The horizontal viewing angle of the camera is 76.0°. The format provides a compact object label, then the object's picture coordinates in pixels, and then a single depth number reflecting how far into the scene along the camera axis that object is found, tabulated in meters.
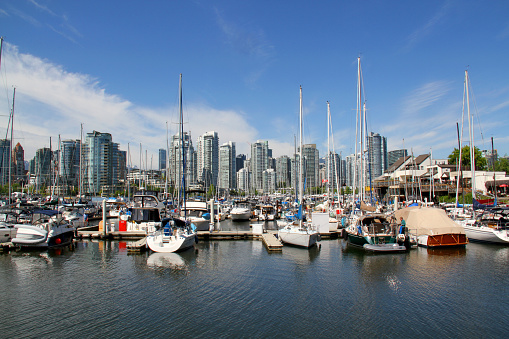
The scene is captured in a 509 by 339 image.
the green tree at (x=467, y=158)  90.06
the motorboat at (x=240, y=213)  61.62
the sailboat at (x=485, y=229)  32.39
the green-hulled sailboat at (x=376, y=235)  29.31
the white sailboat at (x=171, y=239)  29.05
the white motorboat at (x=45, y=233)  29.58
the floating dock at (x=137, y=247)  29.64
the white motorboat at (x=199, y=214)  40.50
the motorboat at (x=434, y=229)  30.94
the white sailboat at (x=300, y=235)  31.19
